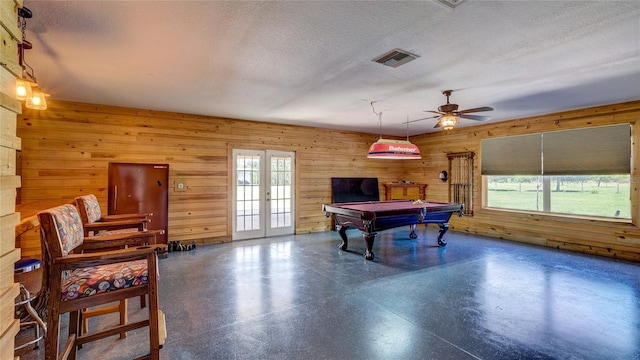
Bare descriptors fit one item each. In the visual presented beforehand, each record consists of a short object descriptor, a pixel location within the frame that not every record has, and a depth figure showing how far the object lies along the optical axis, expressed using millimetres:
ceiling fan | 4078
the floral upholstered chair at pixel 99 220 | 2951
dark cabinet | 5004
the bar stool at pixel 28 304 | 2252
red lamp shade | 4852
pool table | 4762
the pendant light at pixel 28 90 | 2360
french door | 6387
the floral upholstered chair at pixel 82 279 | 1771
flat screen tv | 7598
